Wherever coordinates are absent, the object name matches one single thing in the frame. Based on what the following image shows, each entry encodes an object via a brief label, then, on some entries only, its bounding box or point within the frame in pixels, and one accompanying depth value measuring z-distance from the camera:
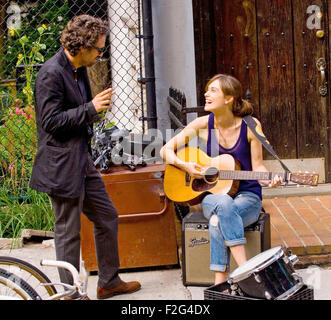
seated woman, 7.36
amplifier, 7.99
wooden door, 10.80
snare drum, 5.87
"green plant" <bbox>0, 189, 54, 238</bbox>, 10.64
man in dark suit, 6.93
